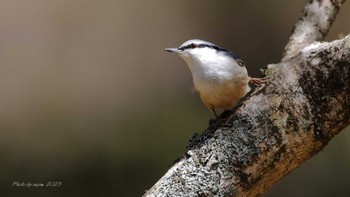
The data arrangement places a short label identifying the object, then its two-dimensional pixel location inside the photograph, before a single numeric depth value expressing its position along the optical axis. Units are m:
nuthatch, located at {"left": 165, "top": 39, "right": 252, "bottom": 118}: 4.88
